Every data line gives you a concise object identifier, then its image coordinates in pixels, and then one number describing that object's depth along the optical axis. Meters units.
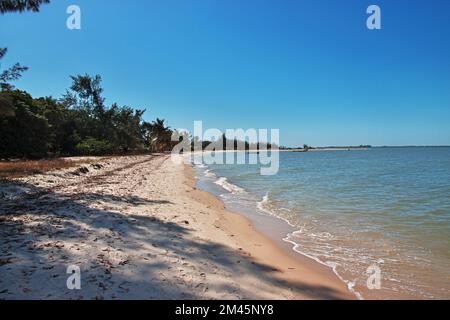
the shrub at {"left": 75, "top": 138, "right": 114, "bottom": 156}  41.12
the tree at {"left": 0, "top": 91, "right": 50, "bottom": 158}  25.88
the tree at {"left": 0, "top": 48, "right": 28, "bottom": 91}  17.36
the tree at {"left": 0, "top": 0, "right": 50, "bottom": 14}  12.78
